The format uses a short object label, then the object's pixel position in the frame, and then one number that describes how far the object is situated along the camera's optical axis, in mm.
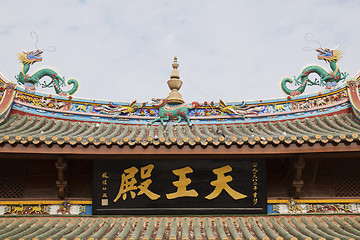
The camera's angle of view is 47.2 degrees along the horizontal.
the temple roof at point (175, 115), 8773
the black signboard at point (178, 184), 8172
